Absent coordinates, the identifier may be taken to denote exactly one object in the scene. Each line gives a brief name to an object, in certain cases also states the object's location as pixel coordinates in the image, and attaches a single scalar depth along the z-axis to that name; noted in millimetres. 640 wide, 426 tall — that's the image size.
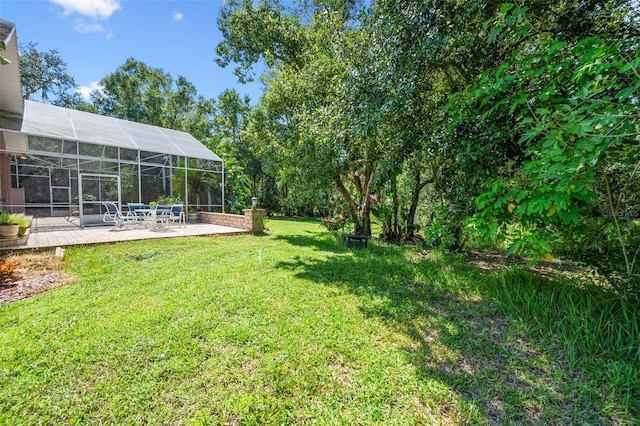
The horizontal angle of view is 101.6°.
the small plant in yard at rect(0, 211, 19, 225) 6470
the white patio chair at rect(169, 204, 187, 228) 11266
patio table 10055
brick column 10662
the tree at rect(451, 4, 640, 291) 2236
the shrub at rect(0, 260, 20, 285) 4559
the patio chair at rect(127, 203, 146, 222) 10406
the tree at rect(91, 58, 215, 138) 24719
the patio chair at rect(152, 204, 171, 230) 10167
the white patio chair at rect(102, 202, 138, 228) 9945
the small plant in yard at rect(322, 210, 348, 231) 12214
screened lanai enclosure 10242
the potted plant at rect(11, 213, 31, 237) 6912
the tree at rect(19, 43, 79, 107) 21812
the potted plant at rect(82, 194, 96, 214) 12055
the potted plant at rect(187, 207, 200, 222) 13219
